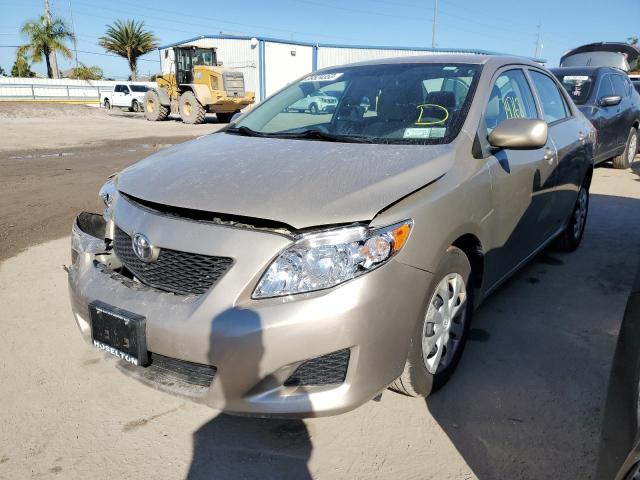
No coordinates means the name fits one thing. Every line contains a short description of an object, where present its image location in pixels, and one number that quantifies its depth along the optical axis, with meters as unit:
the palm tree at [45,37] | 39.91
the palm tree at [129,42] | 44.00
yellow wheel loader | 20.91
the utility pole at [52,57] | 41.09
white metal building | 31.69
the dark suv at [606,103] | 7.23
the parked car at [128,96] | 30.95
